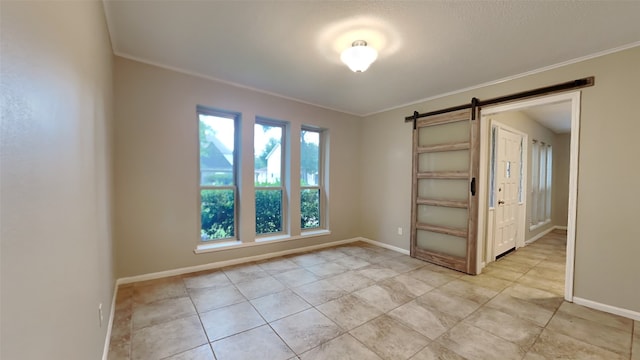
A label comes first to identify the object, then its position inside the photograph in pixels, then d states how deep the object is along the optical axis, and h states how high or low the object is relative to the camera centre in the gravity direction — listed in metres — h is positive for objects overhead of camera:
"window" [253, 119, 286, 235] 3.97 -0.02
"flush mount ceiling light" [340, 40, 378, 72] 2.32 +1.14
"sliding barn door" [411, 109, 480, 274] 3.45 -0.22
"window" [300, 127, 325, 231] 4.54 -0.10
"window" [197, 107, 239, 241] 3.50 -0.01
